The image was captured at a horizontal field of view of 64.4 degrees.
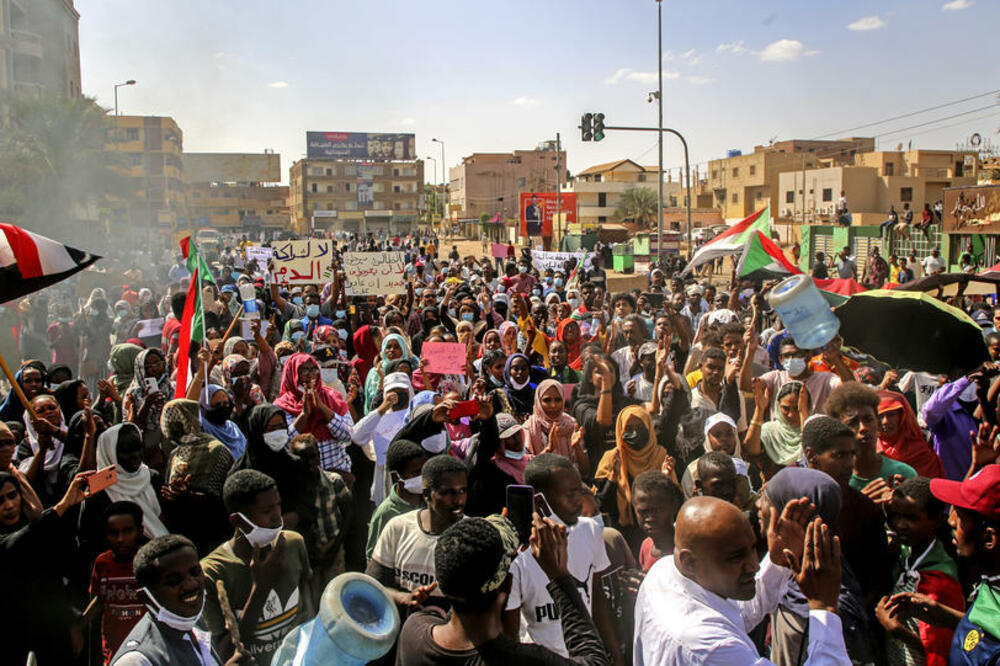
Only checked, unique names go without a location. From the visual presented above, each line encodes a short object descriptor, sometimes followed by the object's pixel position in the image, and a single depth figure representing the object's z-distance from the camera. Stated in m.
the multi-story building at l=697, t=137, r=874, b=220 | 62.25
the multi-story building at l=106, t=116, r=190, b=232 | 66.38
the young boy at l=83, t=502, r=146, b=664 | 3.51
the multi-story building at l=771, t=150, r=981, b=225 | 52.84
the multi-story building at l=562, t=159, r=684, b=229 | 79.00
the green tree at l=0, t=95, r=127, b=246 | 32.69
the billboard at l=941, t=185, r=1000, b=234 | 23.17
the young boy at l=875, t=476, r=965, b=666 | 2.96
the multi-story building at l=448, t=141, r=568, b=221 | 94.50
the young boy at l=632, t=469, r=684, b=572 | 3.56
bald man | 2.28
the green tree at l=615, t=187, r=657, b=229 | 67.31
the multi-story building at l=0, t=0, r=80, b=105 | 42.28
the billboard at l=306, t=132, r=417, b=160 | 104.31
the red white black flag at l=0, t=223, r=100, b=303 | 5.20
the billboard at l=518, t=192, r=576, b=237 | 32.56
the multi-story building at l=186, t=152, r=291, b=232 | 98.75
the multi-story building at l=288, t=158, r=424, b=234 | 104.19
